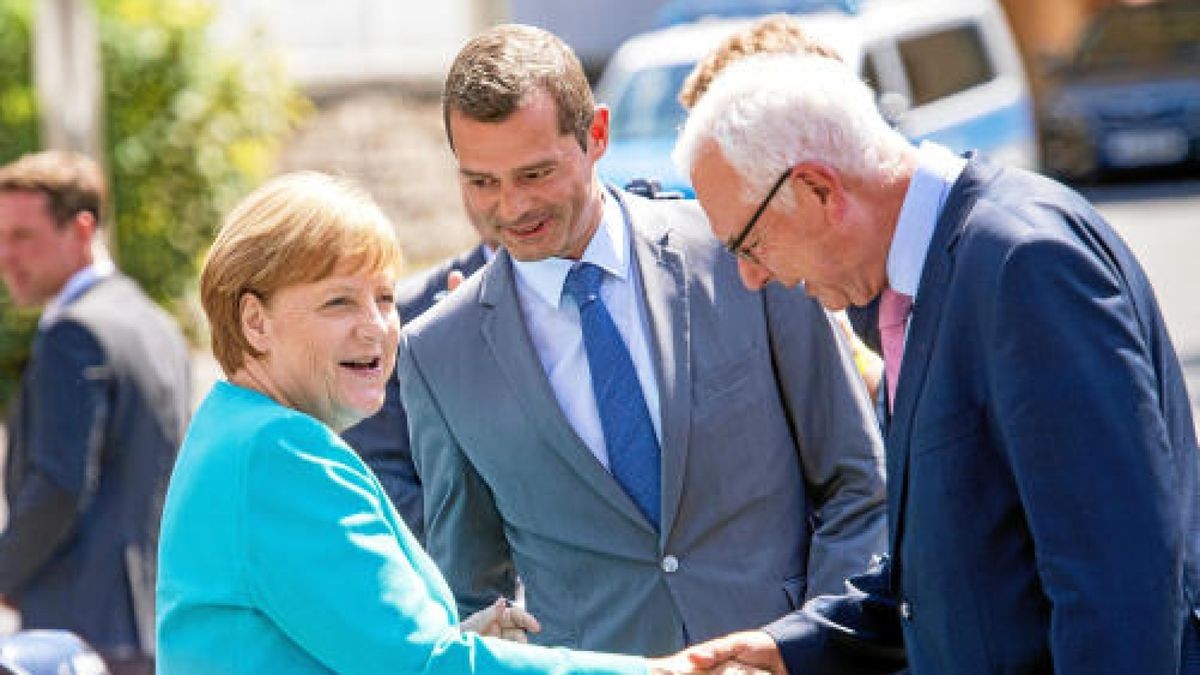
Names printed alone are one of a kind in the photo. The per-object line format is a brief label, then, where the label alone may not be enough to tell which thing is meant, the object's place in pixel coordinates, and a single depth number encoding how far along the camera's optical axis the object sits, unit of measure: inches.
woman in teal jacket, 209.6
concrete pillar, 842.3
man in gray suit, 277.3
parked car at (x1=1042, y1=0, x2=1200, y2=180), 1662.6
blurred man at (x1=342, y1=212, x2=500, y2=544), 340.9
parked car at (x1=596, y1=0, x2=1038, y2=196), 1040.6
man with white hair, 201.8
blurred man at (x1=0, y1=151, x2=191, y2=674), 432.1
